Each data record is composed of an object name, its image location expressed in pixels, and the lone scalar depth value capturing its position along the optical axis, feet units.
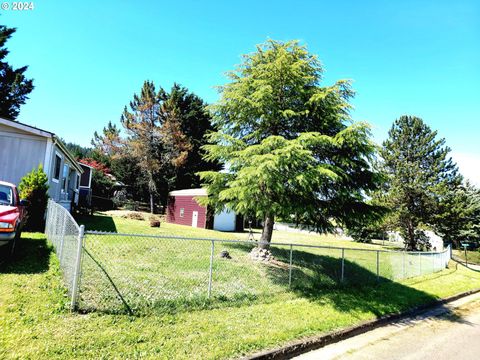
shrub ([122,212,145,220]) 79.28
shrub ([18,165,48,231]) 32.37
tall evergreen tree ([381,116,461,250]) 81.20
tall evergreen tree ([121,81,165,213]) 108.78
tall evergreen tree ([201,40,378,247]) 27.99
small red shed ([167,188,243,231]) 79.30
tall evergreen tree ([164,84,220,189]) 113.29
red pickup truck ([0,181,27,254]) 19.08
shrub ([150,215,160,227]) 62.85
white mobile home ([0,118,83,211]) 37.19
